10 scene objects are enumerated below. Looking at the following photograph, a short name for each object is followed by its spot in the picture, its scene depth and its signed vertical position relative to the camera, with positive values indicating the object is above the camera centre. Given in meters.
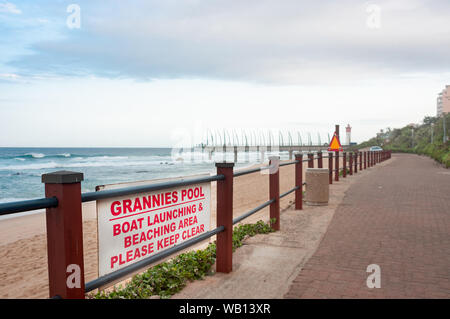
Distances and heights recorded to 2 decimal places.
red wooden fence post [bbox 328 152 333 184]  13.98 -0.57
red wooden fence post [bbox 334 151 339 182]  16.74 -1.27
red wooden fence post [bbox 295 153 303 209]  9.06 -0.87
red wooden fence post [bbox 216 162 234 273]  4.69 -0.83
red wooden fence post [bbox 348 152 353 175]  19.65 -0.93
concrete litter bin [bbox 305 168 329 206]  9.93 -1.04
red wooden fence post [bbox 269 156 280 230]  6.76 -0.74
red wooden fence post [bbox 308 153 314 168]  11.23 -0.43
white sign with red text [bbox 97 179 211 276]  3.07 -0.67
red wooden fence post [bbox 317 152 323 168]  12.87 -0.40
